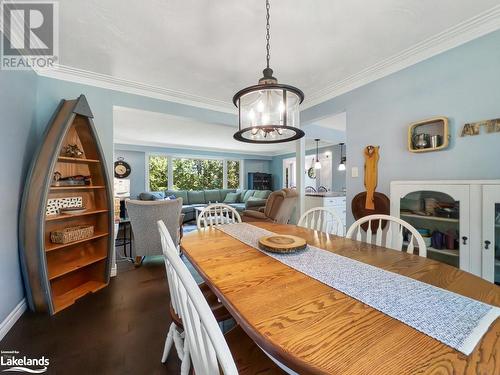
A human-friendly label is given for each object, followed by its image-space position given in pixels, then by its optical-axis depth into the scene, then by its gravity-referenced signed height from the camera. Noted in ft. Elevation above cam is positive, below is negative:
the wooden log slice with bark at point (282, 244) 4.08 -1.14
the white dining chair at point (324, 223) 6.08 -1.14
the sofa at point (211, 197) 18.12 -1.06
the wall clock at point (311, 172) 23.75 +1.56
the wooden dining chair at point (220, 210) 7.49 -0.94
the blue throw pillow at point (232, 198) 23.31 -1.26
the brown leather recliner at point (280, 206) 12.37 -1.18
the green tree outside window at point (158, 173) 21.69 +1.40
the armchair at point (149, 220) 9.12 -1.44
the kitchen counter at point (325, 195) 14.29 -0.59
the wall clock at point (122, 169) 19.25 +1.61
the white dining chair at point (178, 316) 3.27 -2.25
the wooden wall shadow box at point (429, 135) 6.07 +1.52
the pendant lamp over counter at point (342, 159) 16.97 +2.41
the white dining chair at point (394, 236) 4.12 -1.16
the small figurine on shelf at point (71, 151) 7.14 +1.19
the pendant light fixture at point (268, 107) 3.91 +1.54
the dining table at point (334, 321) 1.67 -1.35
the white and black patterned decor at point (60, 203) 6.85 -0.56
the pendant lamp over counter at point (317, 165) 18.33 +1.75
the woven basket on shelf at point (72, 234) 6.64 -1.50
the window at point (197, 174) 23.22 +1.43
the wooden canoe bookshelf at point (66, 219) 5.76 -1.03
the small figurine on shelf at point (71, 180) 6.82 +0.22
